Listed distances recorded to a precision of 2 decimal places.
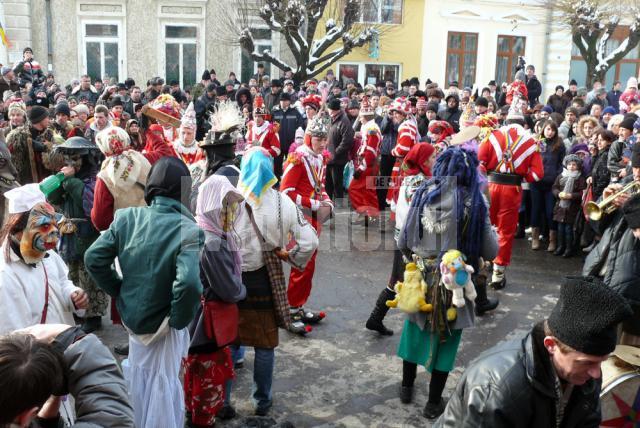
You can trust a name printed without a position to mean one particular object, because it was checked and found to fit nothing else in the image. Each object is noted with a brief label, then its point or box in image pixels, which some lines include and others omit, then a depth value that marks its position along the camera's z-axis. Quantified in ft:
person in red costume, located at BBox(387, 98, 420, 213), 30.73
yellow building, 84.64
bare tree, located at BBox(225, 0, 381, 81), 67.15
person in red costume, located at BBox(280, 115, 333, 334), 20.81
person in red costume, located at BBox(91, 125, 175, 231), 17.69
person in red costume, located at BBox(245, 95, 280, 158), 34.63
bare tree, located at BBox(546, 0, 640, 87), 75.61
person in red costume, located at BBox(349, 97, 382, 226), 32.94
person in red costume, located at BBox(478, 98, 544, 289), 24.86
